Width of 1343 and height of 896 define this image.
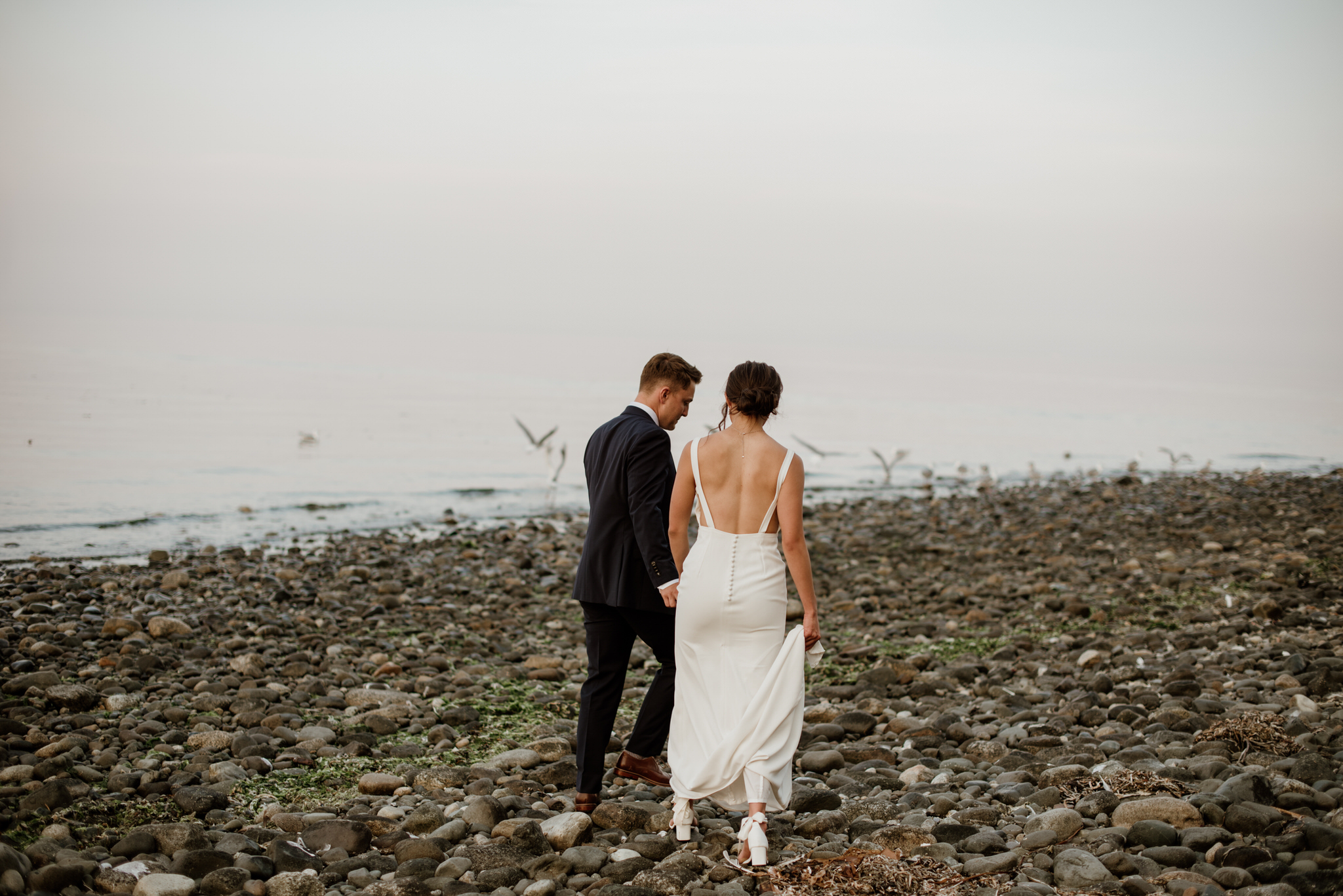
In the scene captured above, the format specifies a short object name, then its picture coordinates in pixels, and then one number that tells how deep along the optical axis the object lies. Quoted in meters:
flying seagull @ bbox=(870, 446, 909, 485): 29.45
